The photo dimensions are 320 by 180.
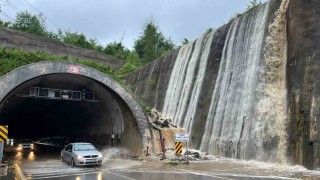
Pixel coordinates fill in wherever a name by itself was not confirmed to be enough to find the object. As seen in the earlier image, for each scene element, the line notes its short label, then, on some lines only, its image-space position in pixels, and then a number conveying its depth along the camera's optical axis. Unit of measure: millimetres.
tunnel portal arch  23031
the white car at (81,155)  20331
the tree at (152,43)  74250
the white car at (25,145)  41844
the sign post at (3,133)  17462
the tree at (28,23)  80938
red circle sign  25144
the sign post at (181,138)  21844
